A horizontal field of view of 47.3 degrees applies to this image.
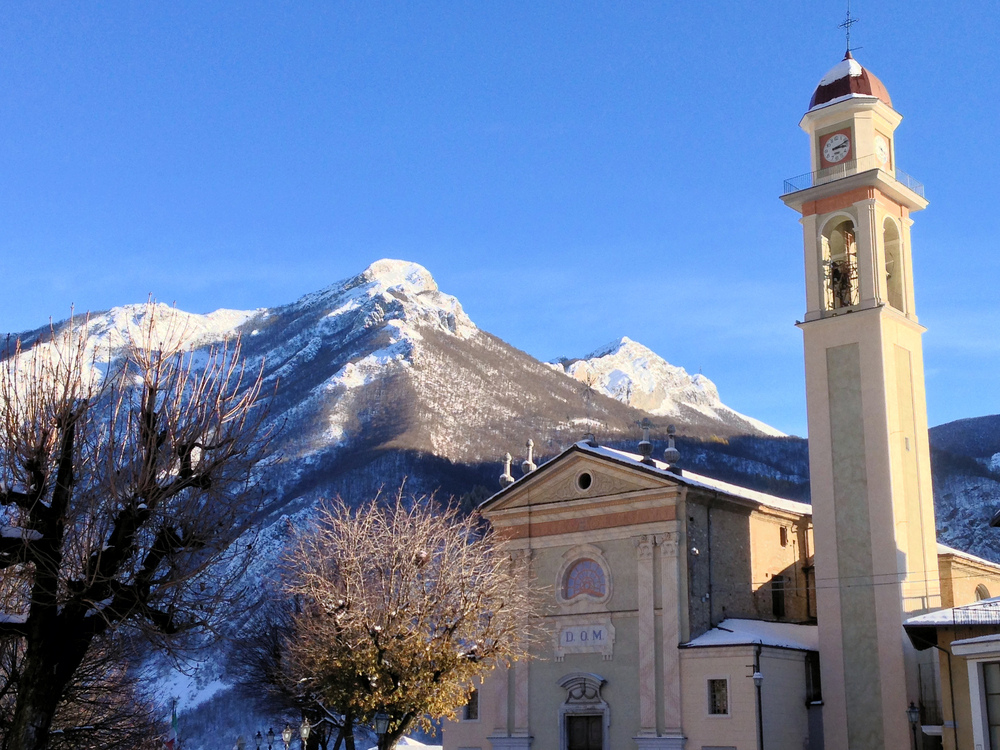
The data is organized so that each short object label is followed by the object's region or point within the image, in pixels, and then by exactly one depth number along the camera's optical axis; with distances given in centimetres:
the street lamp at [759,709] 3219
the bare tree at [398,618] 2791
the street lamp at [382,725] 2819
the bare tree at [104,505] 1600
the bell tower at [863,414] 3262
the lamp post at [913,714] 3122
